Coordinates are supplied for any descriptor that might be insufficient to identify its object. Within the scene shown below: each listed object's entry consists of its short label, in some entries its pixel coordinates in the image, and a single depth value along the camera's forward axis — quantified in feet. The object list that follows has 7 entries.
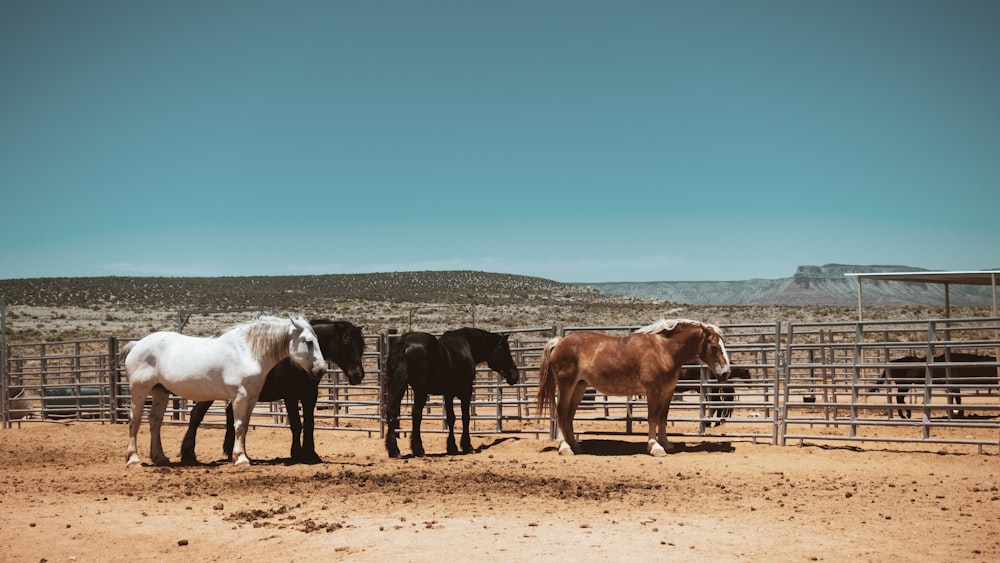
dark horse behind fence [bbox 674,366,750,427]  37.63
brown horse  32.73
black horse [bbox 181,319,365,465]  31.91
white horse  30.27
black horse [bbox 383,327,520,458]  32.96
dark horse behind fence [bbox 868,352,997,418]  44.71
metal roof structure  53.63
